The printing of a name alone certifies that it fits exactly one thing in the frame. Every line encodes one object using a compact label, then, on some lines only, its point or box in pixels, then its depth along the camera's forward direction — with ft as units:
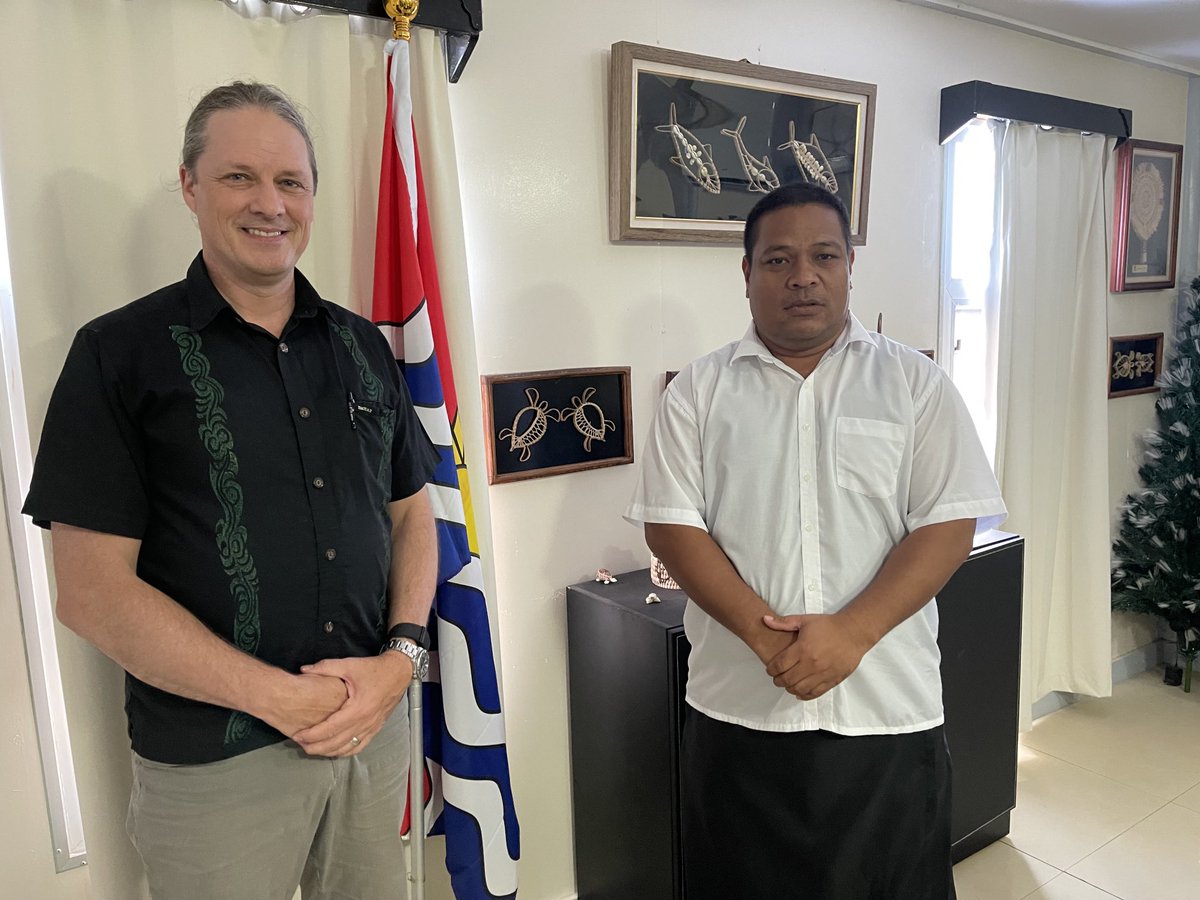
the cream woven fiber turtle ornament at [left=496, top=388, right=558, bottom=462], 6.89
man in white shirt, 4.75
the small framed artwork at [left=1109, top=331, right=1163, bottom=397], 11.58
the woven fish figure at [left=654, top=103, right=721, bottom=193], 7.29
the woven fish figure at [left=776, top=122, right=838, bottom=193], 7.97
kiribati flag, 5.73
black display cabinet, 6.36
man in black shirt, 3.76
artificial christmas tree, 11.56
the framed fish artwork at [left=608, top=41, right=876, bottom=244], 7.07
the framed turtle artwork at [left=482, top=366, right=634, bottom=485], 6.82
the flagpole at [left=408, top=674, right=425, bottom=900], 4.70
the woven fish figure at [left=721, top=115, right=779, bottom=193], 7.64
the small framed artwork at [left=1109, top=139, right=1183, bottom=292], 11.27
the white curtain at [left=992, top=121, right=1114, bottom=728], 9.90
